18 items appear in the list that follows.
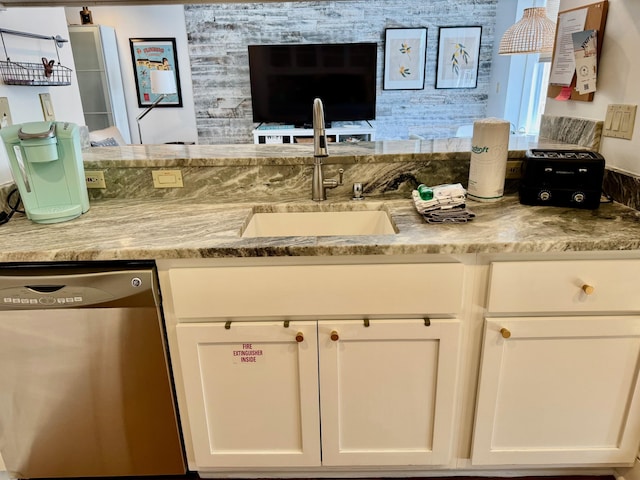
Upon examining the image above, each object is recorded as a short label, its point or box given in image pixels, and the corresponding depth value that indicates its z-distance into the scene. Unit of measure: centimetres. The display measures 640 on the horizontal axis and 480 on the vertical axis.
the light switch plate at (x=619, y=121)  143
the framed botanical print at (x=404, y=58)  506
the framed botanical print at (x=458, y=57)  501
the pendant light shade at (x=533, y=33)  309
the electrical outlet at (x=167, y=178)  169
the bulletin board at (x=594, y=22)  151
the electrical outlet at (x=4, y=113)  154
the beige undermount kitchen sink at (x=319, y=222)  163
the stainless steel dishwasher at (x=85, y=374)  122
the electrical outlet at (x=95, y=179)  169
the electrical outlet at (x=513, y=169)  165
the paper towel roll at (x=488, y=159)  146
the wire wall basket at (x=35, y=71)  162
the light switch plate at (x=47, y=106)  182
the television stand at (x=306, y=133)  514
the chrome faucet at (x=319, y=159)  154
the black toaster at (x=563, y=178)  142
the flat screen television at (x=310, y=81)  511
